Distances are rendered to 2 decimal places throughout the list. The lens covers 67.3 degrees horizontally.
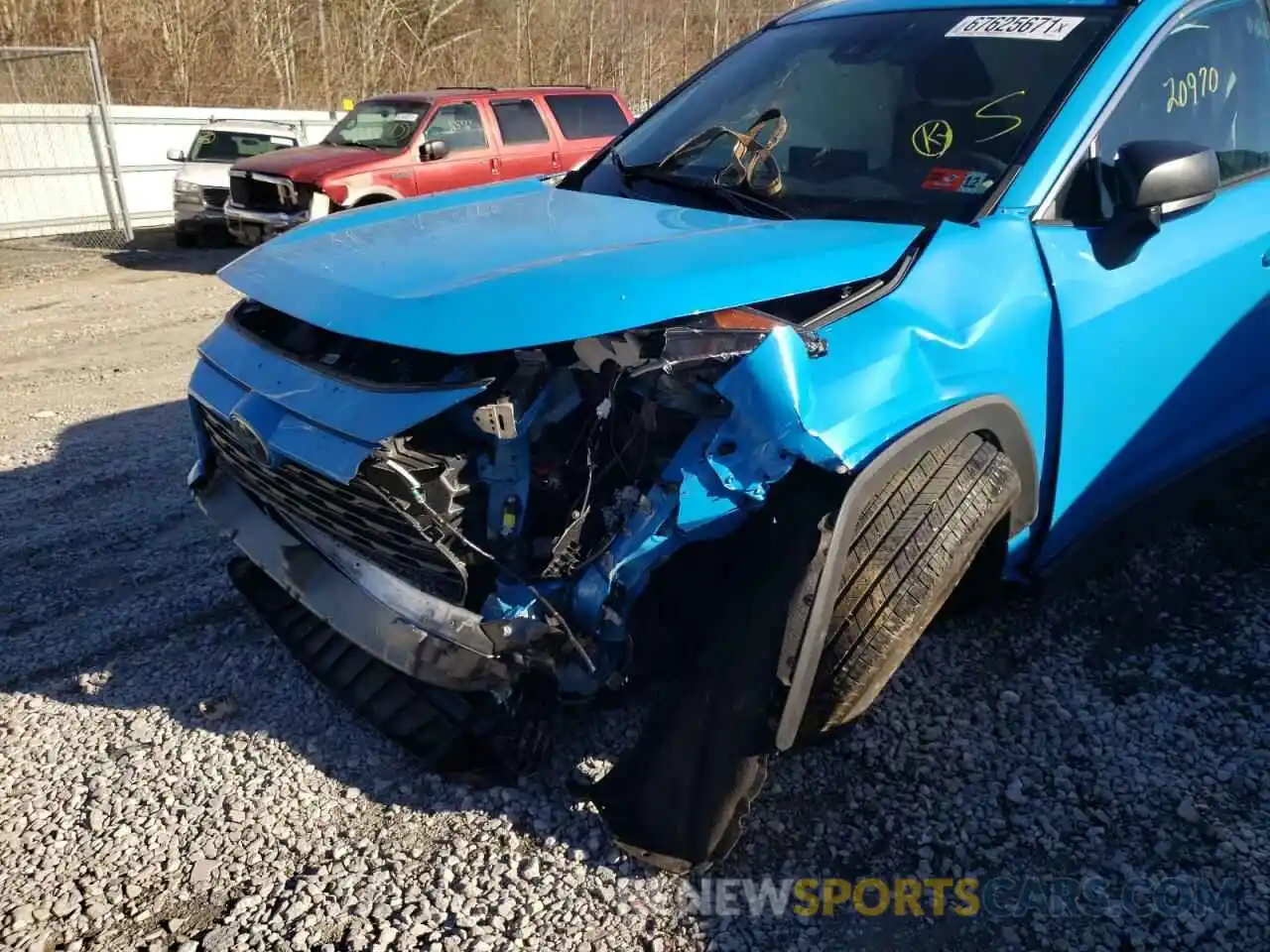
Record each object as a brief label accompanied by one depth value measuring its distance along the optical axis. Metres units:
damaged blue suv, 2.01
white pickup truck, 11.98
